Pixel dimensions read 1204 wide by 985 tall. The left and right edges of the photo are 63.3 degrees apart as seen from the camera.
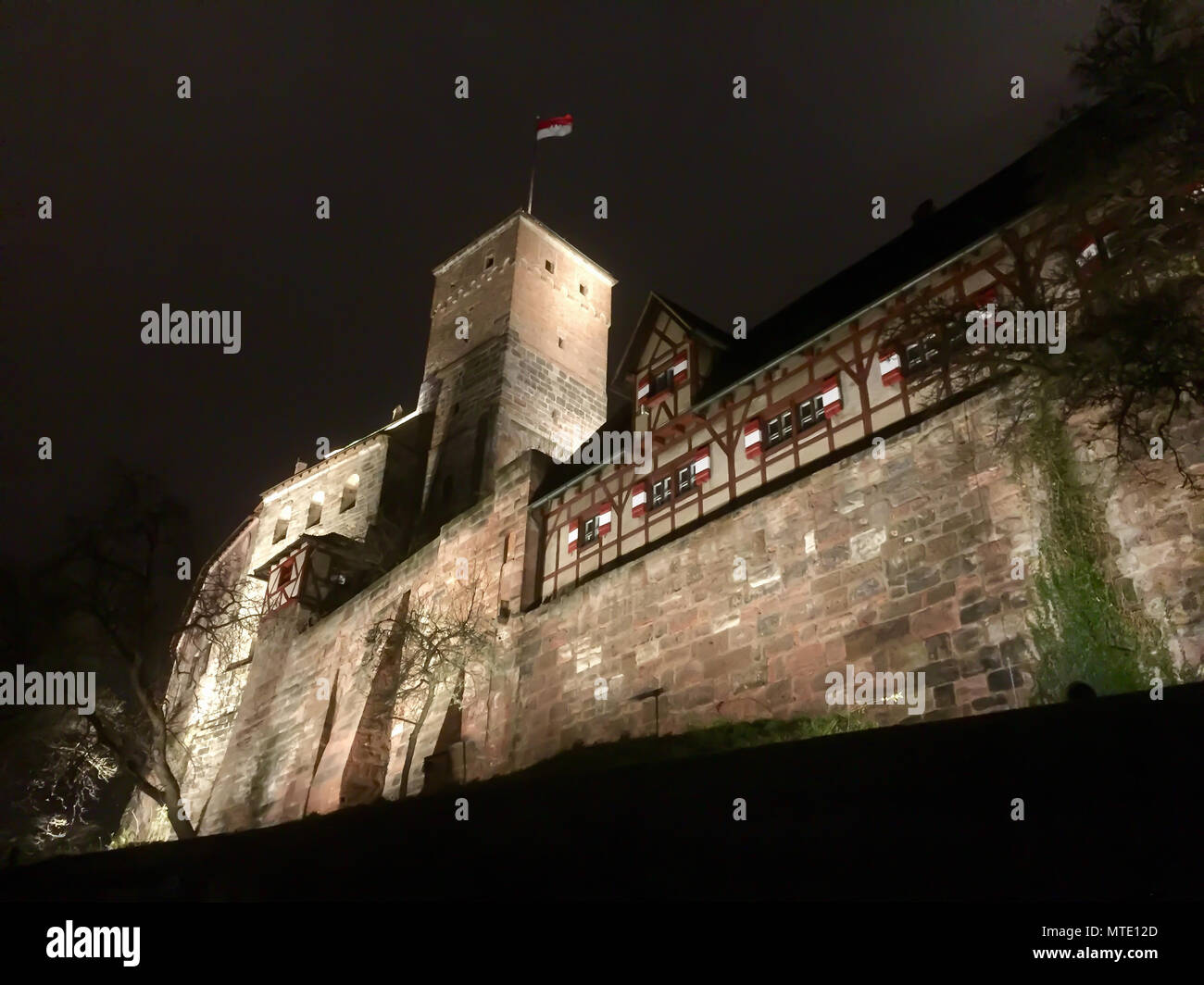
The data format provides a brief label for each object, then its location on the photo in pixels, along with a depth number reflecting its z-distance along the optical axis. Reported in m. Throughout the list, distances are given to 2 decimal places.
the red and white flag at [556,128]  33.03
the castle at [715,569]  11.38
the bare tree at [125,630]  19.30
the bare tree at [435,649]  18.27
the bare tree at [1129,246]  9.48
